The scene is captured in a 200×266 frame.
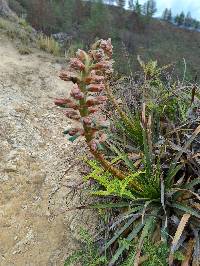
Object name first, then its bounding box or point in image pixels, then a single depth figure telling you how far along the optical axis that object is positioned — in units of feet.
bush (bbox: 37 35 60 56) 15.01
